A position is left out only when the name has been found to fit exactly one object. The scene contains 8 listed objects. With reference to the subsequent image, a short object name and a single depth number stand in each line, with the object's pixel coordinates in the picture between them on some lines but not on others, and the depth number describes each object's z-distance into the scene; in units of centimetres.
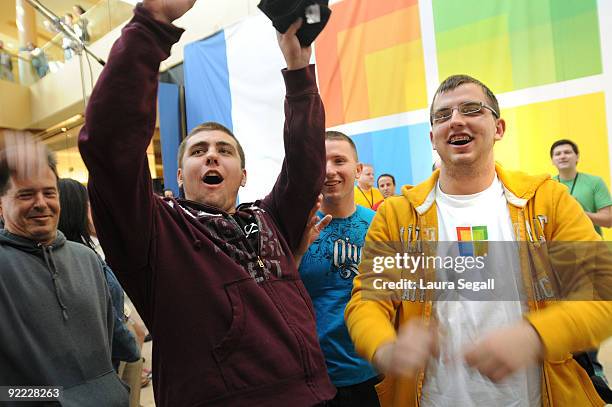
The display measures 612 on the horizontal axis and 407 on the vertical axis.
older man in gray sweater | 71
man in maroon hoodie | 57
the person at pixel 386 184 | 298
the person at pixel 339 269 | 107
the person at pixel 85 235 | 115
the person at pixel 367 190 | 253
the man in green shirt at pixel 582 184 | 181
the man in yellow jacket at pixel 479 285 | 58
